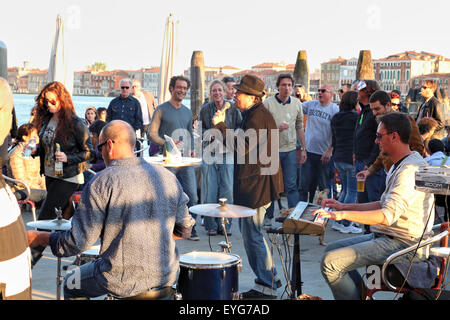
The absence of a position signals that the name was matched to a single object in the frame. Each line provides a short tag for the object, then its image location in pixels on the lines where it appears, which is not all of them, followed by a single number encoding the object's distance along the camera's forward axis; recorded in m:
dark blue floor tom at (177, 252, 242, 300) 4.12
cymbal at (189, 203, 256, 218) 4.68
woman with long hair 5.39
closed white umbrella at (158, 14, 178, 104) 12.87
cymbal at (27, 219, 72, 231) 4.14
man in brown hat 5.30
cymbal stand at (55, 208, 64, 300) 4.36
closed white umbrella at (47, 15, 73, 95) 11.02
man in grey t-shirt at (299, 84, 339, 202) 8.67
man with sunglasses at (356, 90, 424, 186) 4.86
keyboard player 4.10
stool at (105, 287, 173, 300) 3.44
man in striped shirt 2.38
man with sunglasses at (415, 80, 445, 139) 9.23
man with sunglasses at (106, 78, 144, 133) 10.15
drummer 3.39
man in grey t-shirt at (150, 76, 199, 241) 7.68
